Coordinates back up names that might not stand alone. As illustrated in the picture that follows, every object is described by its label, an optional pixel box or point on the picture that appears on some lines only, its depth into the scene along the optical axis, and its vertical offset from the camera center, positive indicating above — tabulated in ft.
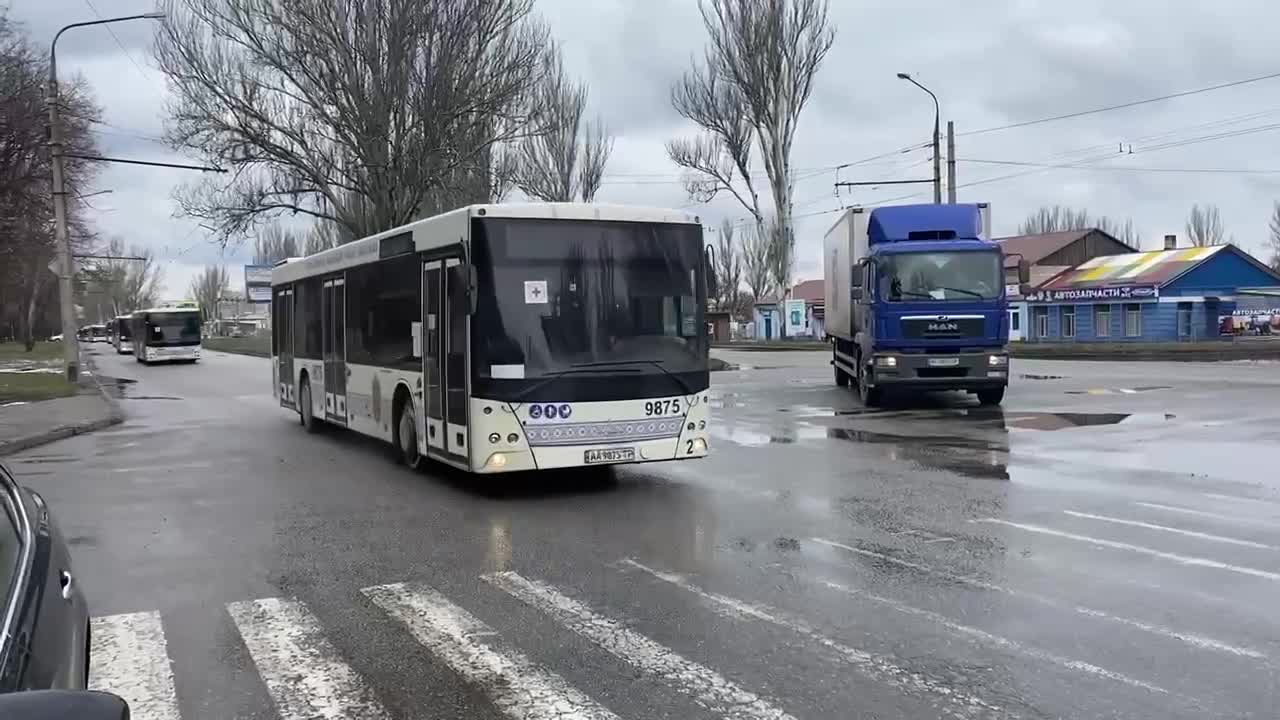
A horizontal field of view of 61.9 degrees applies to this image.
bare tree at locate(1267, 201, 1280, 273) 275.18 +16.28
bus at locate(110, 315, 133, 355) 231.28 +1.70
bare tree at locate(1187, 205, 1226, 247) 273.33 +21.96
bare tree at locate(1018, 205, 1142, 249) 304.91 +28.34
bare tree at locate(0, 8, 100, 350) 84.33 +16.88
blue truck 60.90 +0.56
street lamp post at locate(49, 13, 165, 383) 85.48 +11.34
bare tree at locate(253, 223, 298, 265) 332.19 +29.54
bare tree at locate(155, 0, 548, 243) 96.92 +23.03
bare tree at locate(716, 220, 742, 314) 332.19 +18.76
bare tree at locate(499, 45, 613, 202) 157.48 +27.01
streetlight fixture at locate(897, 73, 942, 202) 113.80 +19.18
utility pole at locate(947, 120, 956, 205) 107.86 +16.08
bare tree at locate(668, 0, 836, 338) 154.81 +36.68
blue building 175.11 +4.22
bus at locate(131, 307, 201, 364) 177.68 +1.05
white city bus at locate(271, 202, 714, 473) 33.32 -0.12
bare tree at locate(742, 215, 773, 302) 181.47 +14.82
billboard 312.09 +16.50
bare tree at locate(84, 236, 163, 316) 437.99 +22.90
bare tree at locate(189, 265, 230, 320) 494.59 +25.25
